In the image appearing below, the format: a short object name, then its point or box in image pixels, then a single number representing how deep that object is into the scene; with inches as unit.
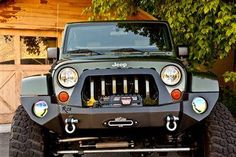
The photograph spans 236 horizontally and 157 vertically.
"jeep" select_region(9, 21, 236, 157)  202.7
